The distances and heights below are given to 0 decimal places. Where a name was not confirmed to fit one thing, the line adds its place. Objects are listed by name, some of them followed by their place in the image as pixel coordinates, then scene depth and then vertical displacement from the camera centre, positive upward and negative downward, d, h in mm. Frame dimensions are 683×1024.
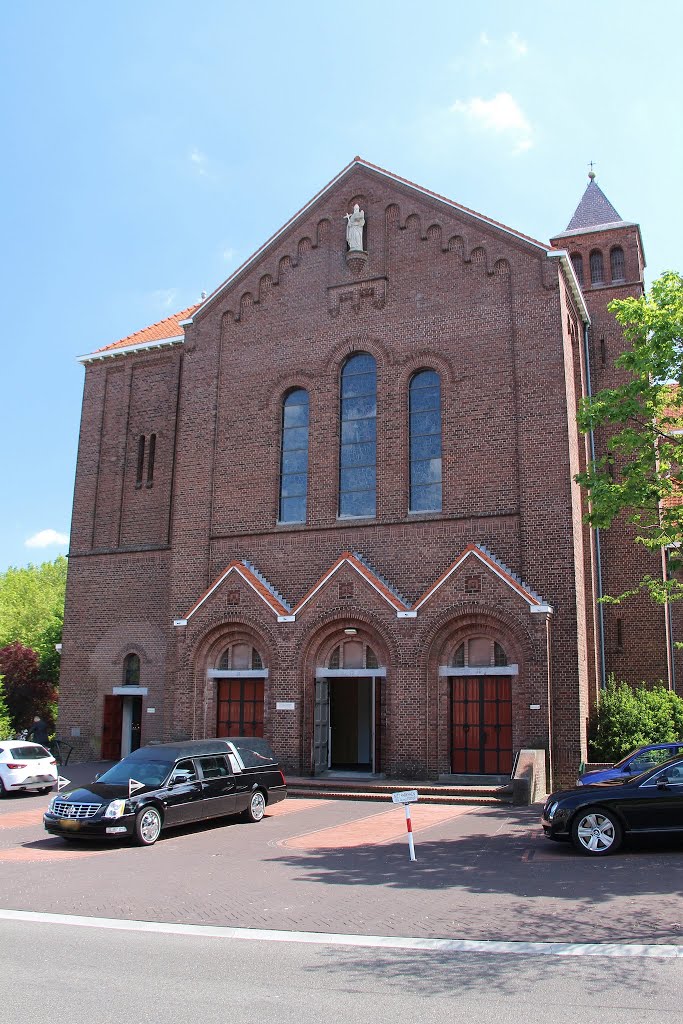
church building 20812 +5131
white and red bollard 11992 -1237
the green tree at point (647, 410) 15953 +5546
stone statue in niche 24922 +13420
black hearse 13578 -1459
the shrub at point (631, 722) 20391 -239
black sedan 12258 -1395
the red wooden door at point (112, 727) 26562 -708
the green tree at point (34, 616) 46125 +5166
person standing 28516 -975
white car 20250 -1513
